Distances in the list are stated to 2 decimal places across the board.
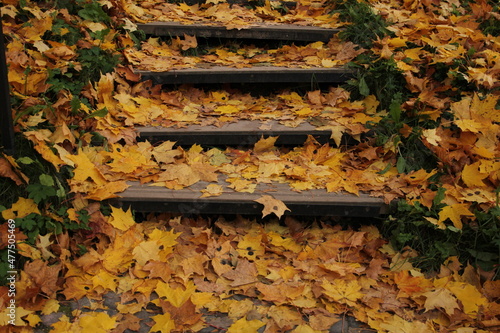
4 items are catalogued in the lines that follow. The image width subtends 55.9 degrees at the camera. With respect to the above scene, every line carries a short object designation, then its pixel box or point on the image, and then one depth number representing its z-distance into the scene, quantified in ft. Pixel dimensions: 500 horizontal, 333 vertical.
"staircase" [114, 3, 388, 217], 8.01
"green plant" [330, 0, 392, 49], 11.52
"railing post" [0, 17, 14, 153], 6.54
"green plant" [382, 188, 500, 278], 7.27
